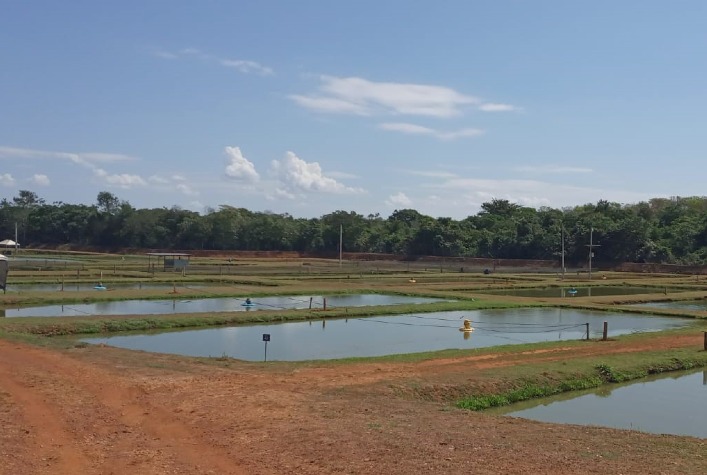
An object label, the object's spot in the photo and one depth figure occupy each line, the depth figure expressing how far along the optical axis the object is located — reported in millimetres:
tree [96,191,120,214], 156500
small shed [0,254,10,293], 36375
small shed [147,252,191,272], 66062
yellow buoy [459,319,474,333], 29797
